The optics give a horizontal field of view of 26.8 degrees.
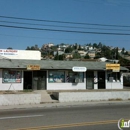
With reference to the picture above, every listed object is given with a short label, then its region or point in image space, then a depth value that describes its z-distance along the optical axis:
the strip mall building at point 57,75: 29.78
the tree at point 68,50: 159.25
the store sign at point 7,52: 38.84
